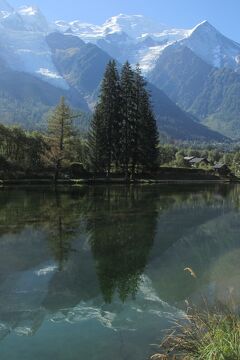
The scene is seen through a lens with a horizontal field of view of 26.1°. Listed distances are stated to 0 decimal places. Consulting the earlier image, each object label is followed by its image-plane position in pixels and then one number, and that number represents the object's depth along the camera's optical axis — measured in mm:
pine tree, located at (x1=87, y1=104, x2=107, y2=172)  84250
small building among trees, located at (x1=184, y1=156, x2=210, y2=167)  179150
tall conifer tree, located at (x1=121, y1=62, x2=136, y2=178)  86625
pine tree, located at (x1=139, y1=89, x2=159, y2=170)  87938
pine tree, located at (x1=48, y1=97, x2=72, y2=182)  74562
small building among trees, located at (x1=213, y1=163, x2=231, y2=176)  128725
